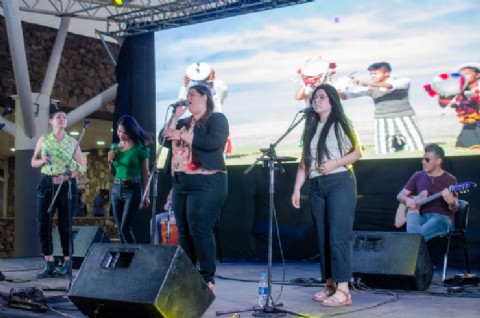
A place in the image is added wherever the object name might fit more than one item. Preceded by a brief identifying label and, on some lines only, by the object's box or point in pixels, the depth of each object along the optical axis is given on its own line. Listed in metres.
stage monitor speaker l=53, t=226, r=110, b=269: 6.30
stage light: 8.01
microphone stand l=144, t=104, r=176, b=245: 3.88
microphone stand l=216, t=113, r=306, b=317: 3.66
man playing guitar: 5.69
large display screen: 6.45
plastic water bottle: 3.89
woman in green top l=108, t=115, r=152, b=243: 5.57
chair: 5.69
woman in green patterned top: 5.55
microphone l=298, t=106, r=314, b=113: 3.96
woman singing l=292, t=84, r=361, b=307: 3.94
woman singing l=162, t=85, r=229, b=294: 3.89
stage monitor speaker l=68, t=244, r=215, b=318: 3.18
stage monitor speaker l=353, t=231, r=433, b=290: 4.70
